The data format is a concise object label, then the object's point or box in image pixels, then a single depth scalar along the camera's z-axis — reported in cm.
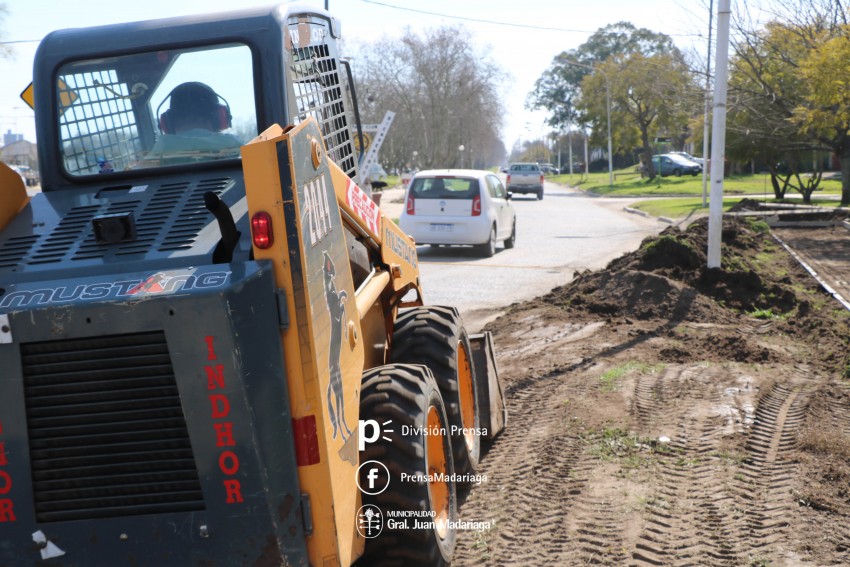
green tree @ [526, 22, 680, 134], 10212
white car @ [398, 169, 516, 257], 1817
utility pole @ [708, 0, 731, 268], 1182
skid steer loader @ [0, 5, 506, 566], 299
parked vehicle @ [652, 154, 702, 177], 6512
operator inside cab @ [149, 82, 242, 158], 432
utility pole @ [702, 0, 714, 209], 2718
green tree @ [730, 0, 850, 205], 2108
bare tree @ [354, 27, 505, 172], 6038
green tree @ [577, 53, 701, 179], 6117
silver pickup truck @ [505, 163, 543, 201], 4788
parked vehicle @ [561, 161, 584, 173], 10494
